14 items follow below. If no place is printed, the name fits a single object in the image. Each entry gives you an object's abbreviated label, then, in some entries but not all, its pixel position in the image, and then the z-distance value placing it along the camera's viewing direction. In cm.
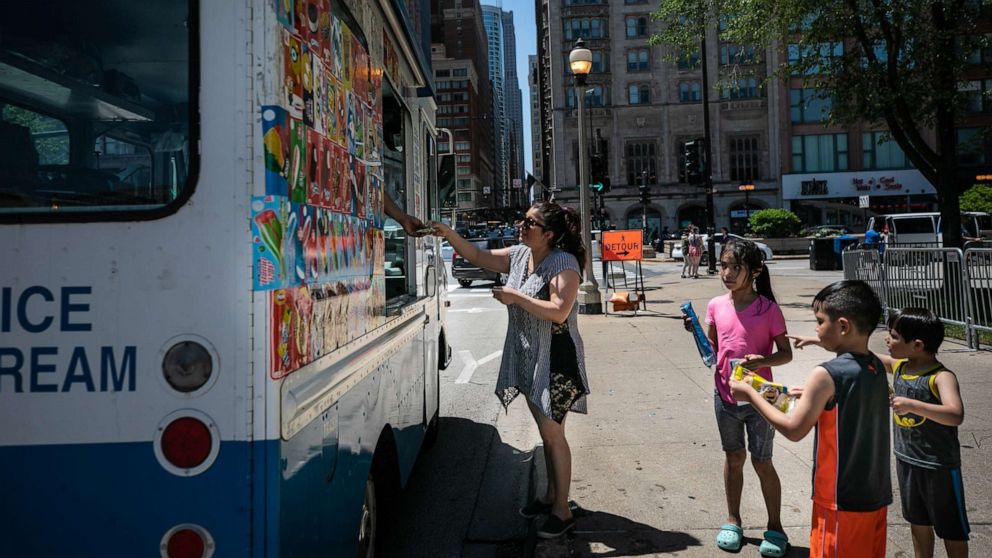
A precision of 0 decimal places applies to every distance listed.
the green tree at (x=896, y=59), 1354
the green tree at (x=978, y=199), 3700
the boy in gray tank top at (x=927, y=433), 307
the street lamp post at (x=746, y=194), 5909
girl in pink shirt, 381
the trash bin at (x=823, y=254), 2700
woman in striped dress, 393
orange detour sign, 1759
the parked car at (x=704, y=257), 3177
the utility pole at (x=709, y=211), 2578
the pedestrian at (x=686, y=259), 2689
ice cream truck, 203
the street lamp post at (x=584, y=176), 1580
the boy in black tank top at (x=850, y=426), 278
